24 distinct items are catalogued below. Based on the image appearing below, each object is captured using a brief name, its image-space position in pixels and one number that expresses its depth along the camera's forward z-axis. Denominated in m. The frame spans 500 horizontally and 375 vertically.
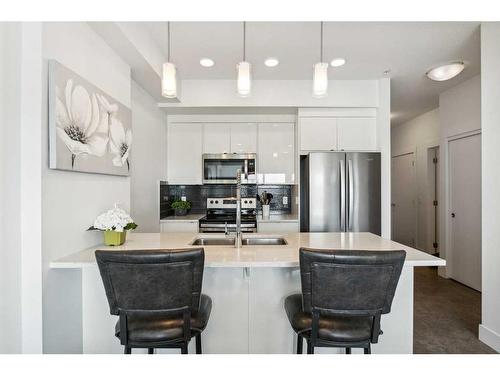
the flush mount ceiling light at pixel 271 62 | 2.88
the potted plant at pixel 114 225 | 1.76
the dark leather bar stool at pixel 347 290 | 1.14
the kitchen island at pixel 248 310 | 1.69
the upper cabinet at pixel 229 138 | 3.87
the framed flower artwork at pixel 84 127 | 1.46
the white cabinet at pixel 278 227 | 3.56
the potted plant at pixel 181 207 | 3.83
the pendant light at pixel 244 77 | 1.81
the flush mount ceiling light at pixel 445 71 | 2.88
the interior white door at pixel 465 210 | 3.38
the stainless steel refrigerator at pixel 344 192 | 3.22
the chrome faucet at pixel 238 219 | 1.82
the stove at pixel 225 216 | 3.55
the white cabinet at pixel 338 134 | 3.52
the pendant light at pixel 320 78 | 1.84
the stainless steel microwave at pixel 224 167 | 3.76
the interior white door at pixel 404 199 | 5.33
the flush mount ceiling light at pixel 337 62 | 2.89
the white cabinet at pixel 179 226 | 3.53
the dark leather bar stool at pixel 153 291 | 1.13
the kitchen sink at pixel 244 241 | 2.21
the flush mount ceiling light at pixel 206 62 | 2.91
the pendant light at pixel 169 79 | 1.80
